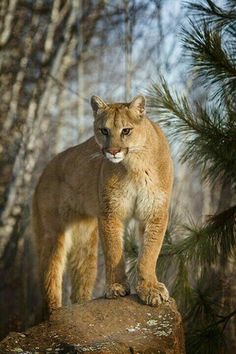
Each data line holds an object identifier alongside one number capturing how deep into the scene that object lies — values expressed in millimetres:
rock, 8352
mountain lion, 10008
